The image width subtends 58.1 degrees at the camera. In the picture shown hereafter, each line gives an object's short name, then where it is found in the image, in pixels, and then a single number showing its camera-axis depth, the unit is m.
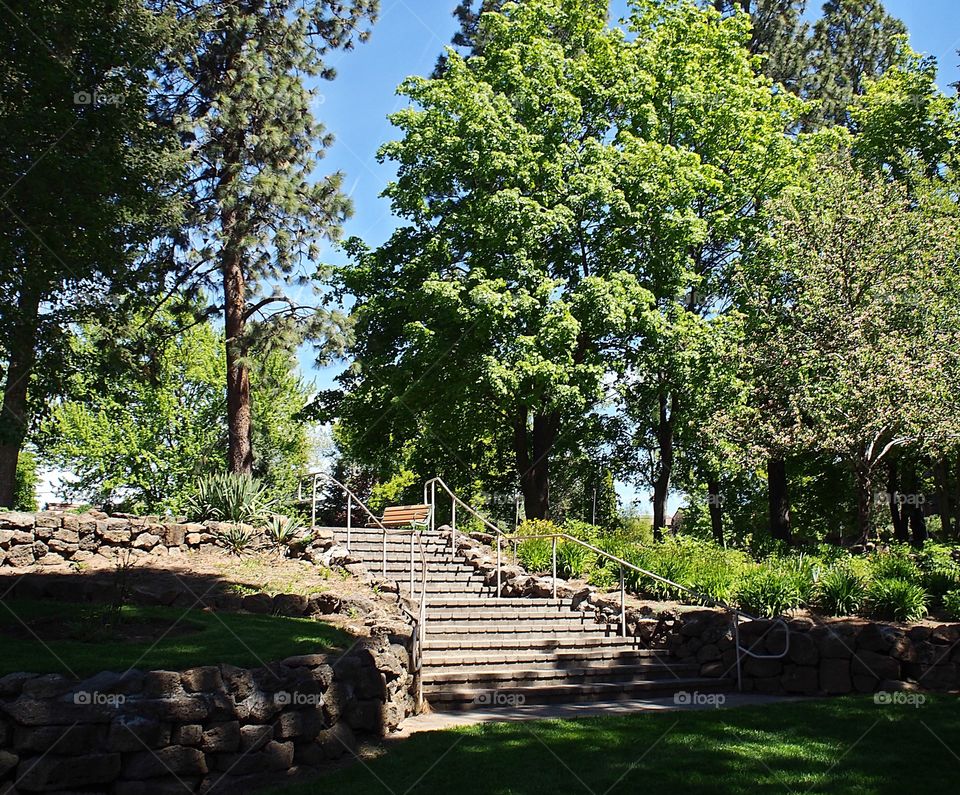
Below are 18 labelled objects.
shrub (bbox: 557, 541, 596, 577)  15.26
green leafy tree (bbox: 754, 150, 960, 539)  16.66
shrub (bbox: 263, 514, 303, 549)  14.71
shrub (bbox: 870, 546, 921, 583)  14.17
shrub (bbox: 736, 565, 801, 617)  13.17
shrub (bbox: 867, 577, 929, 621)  12.80
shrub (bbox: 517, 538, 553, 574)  15.53
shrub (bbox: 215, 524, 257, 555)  14.18
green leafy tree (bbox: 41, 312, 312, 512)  27.27
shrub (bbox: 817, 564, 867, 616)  13.21
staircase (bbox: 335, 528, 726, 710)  10.47
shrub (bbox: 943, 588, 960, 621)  12.78
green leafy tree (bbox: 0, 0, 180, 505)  11.15
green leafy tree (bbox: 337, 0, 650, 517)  19.39
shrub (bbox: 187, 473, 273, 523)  15.35
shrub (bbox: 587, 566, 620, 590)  14.73
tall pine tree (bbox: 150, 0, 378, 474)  18.00
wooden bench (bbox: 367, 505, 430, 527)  18.52
